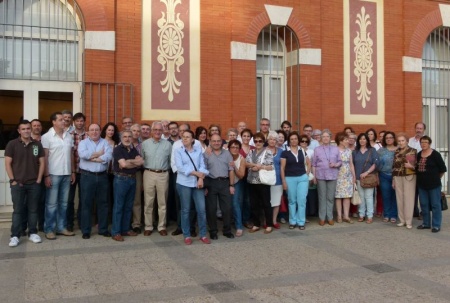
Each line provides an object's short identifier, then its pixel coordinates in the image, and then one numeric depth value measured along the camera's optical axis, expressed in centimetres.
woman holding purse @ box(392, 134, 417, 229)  848
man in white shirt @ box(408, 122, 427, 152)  973
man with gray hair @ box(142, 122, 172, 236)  755
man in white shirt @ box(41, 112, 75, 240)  738
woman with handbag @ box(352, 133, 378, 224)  891
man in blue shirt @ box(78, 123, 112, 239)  726
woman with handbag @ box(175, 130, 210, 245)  720
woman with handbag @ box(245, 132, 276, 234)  775
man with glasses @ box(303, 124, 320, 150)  934
